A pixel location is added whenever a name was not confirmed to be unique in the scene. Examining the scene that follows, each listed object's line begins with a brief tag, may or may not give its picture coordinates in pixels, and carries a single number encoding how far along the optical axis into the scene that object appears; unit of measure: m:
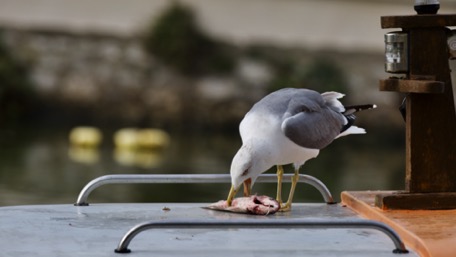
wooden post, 9.20
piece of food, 9.23
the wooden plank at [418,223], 7.44
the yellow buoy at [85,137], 35.44
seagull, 9.67
